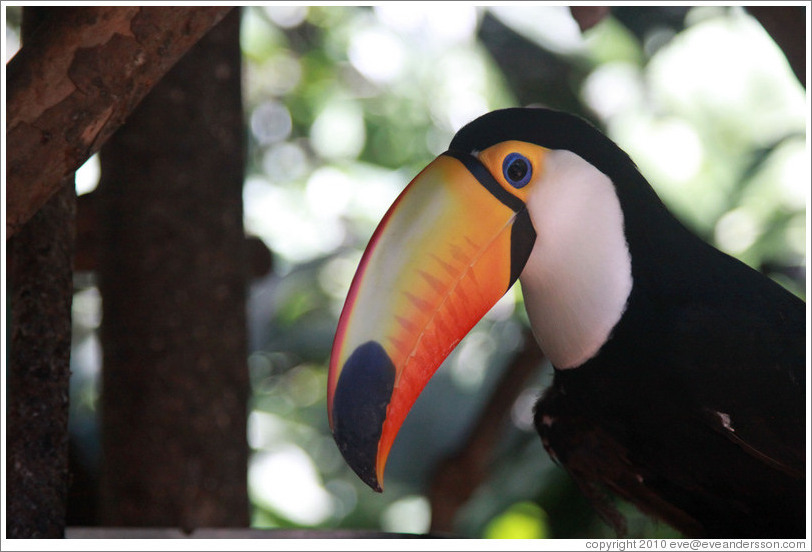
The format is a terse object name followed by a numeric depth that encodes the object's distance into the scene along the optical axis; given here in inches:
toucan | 98.9
